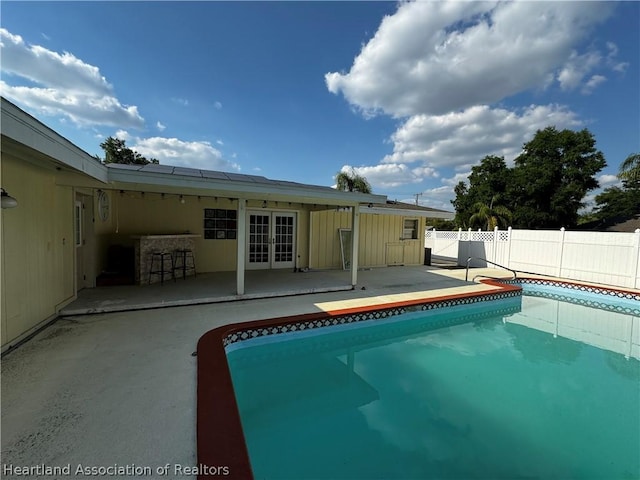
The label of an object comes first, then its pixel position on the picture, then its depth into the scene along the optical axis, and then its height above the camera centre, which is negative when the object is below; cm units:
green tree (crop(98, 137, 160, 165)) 2216 +563
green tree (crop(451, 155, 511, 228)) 2116 +370
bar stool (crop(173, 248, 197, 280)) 728 -101
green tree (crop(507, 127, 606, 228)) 1723 +364
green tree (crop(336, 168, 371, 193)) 1820 +310
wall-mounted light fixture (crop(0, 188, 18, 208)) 269 +17
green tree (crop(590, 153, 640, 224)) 1427 +299
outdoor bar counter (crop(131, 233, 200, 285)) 644 -62
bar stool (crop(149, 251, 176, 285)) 667 -100
